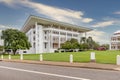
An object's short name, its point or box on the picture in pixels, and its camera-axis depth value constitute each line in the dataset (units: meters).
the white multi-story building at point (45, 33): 35.93
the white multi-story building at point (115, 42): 51.65
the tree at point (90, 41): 48.24
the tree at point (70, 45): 35.02
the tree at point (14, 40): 26.17
